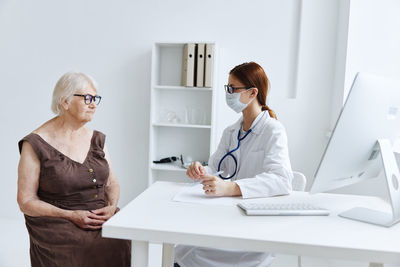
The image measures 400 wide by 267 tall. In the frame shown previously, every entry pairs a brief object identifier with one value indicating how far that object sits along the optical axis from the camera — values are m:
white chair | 2.12
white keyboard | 1.25
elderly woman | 1.60
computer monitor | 1.14
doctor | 1.49
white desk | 1.02
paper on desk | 1.39
